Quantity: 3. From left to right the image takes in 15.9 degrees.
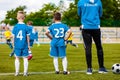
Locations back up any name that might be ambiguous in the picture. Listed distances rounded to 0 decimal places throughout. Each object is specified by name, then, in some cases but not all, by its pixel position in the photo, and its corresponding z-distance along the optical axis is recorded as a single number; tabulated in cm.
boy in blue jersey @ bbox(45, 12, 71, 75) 1162
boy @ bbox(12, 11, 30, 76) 1121
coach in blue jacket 1110
